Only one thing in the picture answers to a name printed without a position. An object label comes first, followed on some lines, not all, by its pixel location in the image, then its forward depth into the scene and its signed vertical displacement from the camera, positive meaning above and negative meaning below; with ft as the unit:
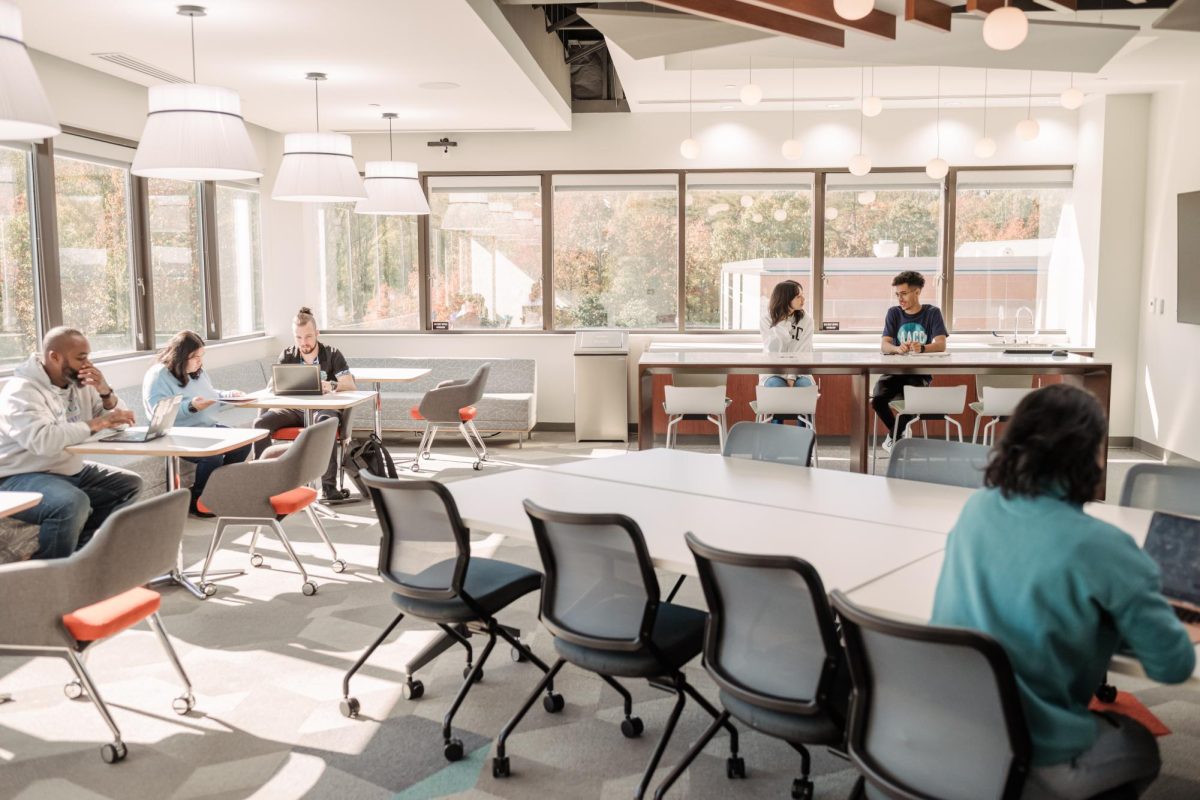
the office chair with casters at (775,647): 8.63 -3.03
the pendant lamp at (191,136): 16.24 +2.75
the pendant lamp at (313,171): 21.39 +2.86
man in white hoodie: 16.33 -2.03
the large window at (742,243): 34.86 +2.15
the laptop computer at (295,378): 23.63 -1.66
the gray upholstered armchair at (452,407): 28.25 -2.81
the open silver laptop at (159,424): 17.64 -2.05
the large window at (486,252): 35.91 +1.91
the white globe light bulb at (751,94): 22.71 +4.74
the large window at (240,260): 32.53 +1.54
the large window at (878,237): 34.50 +2.32
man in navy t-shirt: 25.07 -0.72
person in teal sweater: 7.05 -2.03
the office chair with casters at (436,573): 11.61 -3.14
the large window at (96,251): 23.94 +1.36
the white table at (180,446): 16.76 -2.34
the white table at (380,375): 26.55 -1.84
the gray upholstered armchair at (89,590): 10.99 -3.11
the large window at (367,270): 36.35 +1.30
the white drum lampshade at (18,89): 10.77 +2.34
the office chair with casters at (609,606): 10.09 -3.10
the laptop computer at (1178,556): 8.54 -2.18
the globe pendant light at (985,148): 28.04 +4.35
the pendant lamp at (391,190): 27.22 +3.12
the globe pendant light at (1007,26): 14.30 +3.92
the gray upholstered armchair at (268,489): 17.06 -3.09
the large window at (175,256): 28.19 +1.45
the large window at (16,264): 21.68 +0.93
